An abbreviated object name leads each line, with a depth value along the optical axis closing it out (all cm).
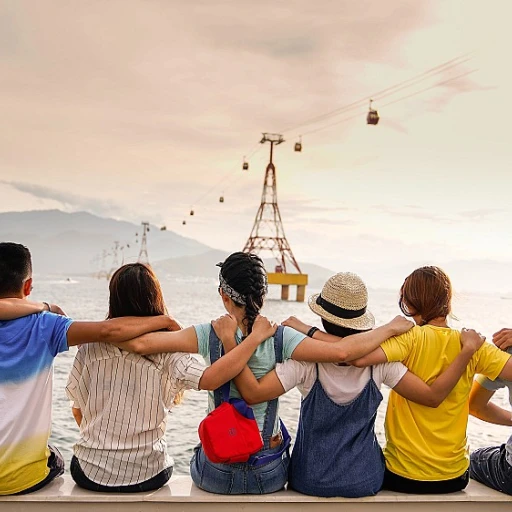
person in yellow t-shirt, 236
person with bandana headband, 226
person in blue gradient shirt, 223
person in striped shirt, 229
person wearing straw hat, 231
